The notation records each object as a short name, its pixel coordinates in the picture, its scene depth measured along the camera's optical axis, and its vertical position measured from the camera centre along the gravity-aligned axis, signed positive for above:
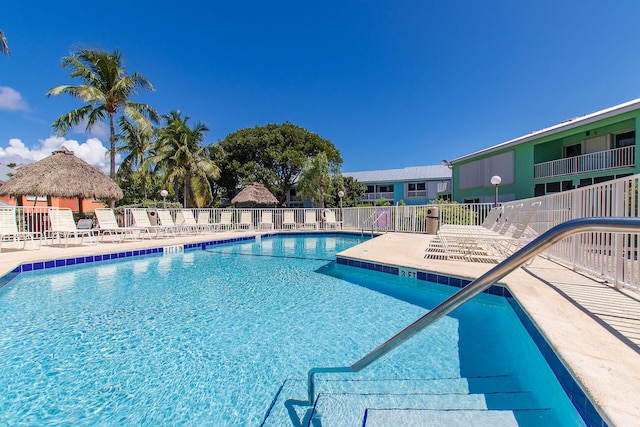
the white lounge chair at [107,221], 9.05 -0.37
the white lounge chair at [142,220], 10.62 -0.41
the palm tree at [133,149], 16.77 +4.28
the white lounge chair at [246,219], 15.18 -0.63
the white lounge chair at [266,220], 15.84 -0.74
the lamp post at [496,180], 9.66 +0.73
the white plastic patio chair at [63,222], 8.18 -0.34
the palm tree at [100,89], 14.13 +5.94
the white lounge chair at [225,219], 14.61 -0.59
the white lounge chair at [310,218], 15.80 -0.66
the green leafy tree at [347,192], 24.30 +1.21
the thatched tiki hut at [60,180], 10.88 +1.17
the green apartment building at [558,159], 12.05 +2.13
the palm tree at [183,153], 19.38 +3.70
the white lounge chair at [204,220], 14.02 -0.60
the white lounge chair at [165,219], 11.40 -0.43
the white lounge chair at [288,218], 15.82 -0.64
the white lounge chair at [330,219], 15.34 -0.72
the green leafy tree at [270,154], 25.27 +4.55
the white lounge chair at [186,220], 12.83 -0.55
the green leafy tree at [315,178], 20.45 +1.91
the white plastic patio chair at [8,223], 7.29 -0.29
